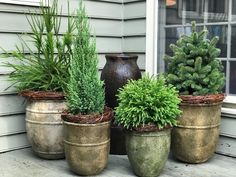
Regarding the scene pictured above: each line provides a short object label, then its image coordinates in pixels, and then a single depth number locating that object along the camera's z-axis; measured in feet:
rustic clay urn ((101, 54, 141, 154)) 11.23
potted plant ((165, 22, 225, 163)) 10.38
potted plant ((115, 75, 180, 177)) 9.34
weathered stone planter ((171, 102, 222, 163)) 10.37
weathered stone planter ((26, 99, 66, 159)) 10.73
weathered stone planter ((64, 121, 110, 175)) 9.40
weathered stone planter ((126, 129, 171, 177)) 9.37
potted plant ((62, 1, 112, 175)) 9.41
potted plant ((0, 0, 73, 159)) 10.74
